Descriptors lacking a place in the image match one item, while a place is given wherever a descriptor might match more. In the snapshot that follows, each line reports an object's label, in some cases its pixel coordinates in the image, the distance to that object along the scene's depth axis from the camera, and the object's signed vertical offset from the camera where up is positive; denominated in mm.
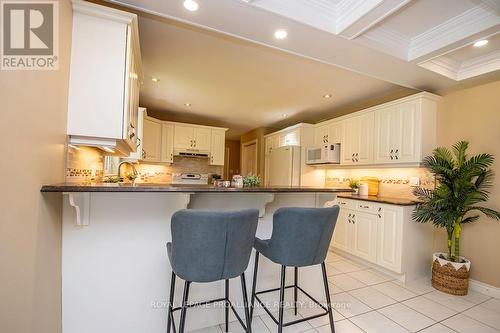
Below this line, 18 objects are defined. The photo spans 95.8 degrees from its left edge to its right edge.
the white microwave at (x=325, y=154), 3906 +241
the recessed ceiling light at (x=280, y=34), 1859 +1112
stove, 5154 -336
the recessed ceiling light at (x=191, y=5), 1553 +1110
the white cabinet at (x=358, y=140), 3411 +453
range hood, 4904 +242
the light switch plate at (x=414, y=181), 3023 -147
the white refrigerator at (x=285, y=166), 4508 +11
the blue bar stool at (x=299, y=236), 1406 -444
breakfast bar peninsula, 1407 -646
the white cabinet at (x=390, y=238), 2648 -870
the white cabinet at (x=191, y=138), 4918 +585
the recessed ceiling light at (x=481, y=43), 2070 +1215
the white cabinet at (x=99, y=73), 1371 +544
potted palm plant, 2359 -321
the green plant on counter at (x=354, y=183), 3667 -251
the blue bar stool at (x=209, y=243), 1136 -413
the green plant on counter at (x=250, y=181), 1959 -136
